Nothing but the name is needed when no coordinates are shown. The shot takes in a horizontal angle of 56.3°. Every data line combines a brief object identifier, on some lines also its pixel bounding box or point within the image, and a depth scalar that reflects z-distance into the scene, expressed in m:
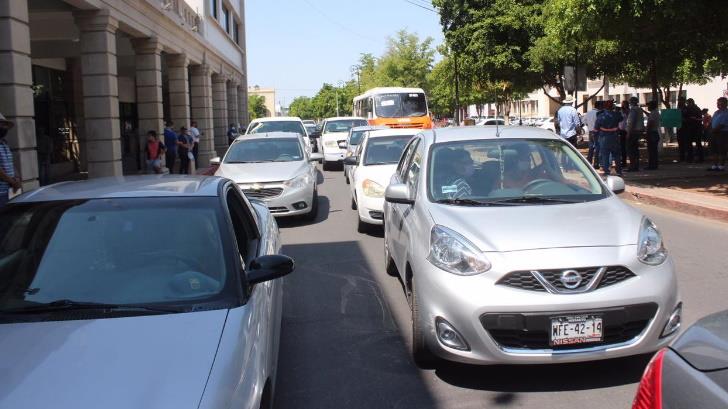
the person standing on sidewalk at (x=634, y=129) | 16.83
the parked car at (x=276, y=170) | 11.43
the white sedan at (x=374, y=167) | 10.12
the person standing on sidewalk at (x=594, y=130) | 16.29
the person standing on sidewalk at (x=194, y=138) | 22.88
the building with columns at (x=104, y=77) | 11.52
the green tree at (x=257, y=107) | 125.19
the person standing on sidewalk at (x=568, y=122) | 16.16
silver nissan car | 4.13
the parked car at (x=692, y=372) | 1.85
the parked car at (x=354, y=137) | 20.08
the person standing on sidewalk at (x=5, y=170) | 7.47
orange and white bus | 30.31
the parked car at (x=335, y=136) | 23.70
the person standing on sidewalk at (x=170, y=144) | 20.39
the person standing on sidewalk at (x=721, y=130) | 15.50
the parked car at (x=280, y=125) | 21.59
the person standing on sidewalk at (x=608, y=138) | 15.54
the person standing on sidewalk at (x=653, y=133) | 17.16
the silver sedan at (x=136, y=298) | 2.65
